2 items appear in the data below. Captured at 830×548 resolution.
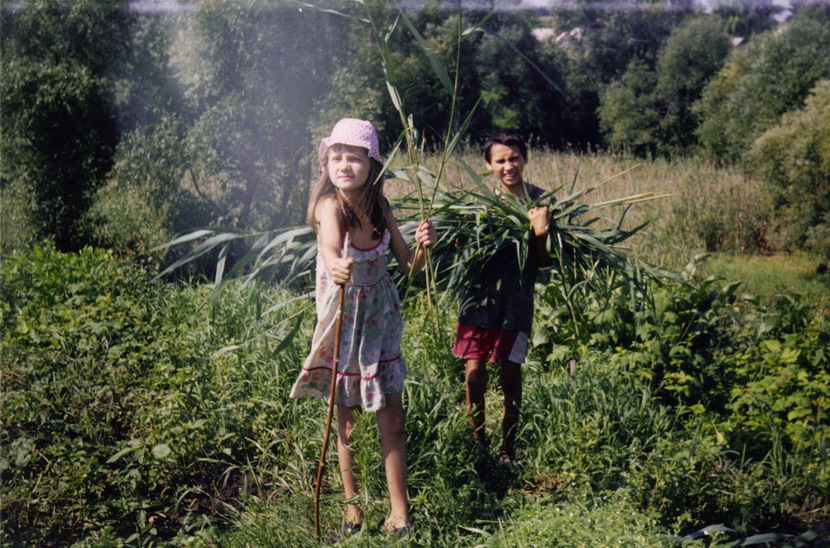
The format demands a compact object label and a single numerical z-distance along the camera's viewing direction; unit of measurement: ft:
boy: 11.02
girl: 8.90
